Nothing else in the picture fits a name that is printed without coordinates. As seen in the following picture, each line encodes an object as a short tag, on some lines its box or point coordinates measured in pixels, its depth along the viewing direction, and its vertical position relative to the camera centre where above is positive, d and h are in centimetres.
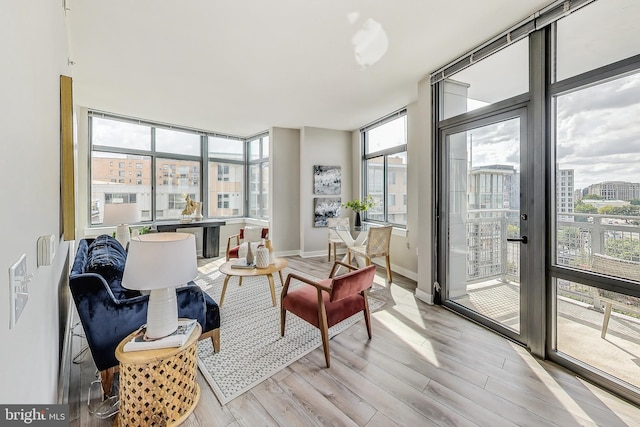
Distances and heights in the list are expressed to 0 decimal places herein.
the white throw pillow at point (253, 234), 452 -36
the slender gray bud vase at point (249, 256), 343 -55
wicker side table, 157 -100
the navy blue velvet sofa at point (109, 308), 175 -68
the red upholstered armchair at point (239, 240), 433 -52
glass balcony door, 257 -9
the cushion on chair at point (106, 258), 210 -39
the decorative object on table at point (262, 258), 331 -55
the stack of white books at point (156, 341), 162 -77
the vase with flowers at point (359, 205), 552 +13
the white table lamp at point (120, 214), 359 -3
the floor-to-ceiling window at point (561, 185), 191 +21
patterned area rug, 205 -119
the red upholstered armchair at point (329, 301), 219 -77
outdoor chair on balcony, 186 -43
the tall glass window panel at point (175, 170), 579 +88
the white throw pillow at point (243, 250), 408 -56
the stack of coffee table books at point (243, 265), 333 -64
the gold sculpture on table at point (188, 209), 576 +5
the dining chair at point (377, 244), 418 -50
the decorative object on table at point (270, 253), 354 -56
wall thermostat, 104 -14
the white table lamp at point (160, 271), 151 -32
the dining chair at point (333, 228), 539 -33
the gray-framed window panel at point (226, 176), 647 +84
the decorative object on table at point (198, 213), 589 -4
